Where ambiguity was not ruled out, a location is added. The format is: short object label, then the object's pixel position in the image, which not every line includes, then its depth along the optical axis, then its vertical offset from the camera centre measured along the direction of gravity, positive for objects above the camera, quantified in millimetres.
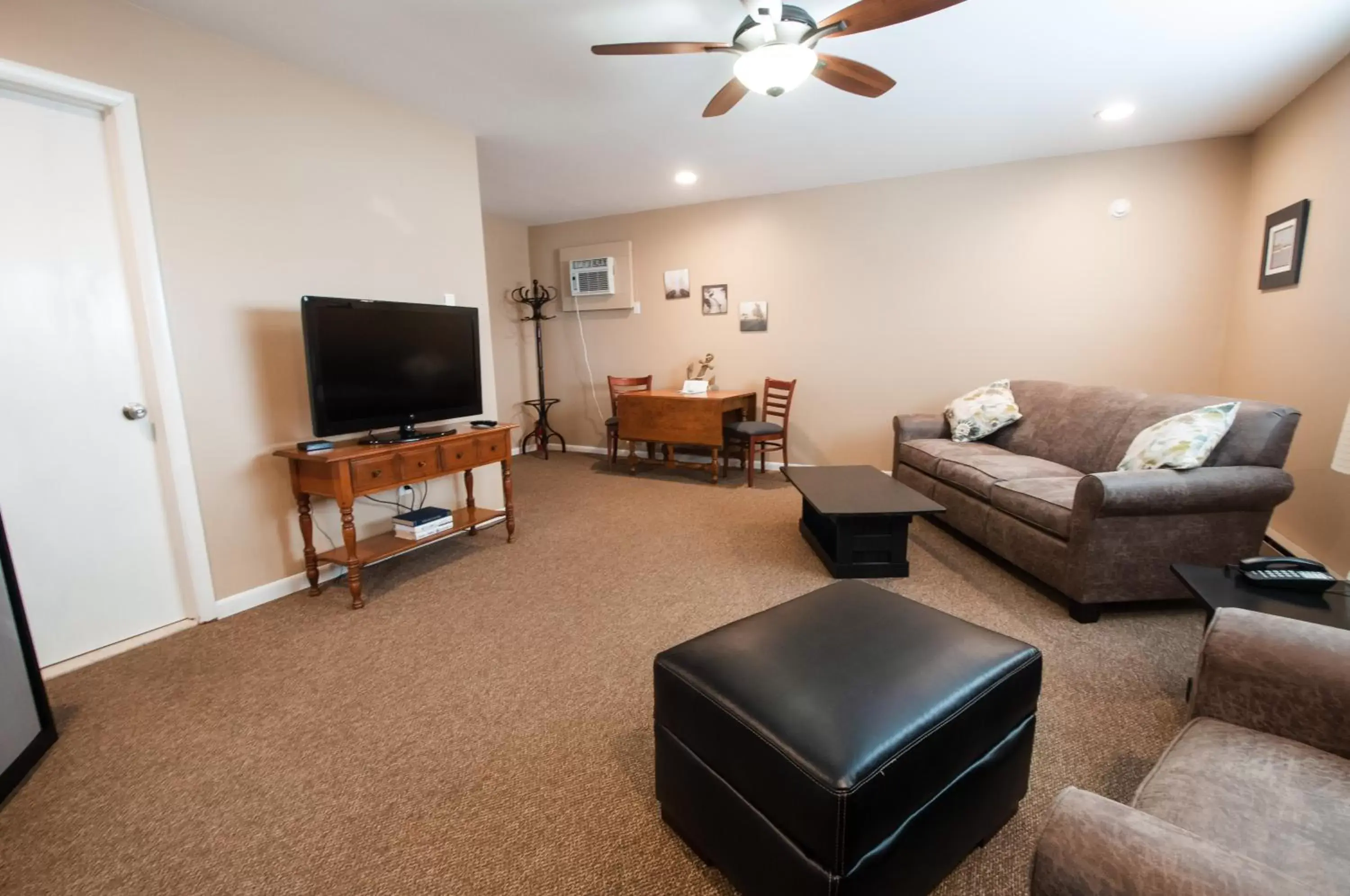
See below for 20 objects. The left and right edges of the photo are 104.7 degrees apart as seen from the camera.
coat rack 5562 +399
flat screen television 2293 +46
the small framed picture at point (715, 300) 4863 +581
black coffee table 2457 -823
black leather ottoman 882 -715
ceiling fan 1756 +1145
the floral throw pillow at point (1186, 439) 2152 -388
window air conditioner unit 5246 +902
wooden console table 2244 -463
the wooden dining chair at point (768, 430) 4289 -569
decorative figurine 5047 -85
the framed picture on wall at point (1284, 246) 2756 +533
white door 1807 -44
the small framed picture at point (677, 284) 4988 +751
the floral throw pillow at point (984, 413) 3512 -403
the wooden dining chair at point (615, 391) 4938 -246
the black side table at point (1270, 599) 1369 -699
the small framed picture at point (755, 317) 4734 +393
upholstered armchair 595 -654
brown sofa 2035 -685
